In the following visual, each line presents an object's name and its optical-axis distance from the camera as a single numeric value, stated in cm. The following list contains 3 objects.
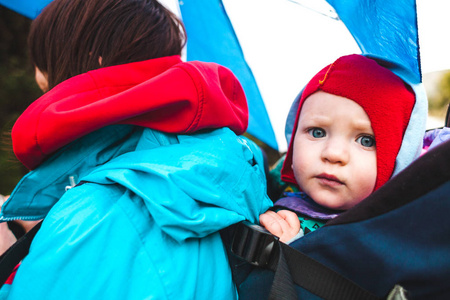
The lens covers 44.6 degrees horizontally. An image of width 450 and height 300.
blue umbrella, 44
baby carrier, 38
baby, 51
